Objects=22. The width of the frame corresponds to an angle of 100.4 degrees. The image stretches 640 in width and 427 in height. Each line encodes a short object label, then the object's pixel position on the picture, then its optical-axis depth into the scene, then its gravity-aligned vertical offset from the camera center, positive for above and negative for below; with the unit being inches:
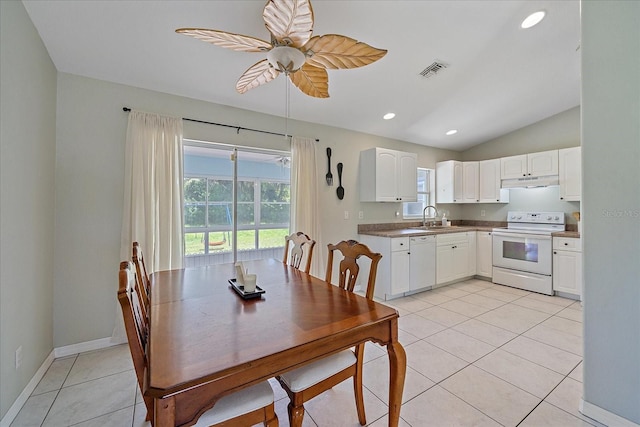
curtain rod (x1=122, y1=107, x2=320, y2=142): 100.1 +40.4
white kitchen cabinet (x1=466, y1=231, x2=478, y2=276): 181.3 -25.9
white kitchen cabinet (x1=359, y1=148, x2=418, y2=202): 156.3 +24.3
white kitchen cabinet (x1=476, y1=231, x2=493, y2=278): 178.7 -26.1
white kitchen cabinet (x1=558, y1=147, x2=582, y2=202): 150.4 +24.6
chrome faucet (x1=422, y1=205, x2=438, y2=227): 195.9 -0.5
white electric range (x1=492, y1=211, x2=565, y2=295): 152.3 -21.4
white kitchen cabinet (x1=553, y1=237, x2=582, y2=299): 140.9 -27.0
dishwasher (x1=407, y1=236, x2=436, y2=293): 152.0 -27.8
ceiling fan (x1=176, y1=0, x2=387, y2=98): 50.9 +38.0
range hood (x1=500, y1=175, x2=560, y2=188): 159.8 +21.6
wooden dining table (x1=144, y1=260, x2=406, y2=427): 32.9 -19.6
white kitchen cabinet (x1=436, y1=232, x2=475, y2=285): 165.0 -26.7
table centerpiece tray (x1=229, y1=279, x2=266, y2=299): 60.7 -18.1
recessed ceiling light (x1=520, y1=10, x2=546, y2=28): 89.2 +67.5
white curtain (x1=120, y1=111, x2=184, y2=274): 99.3 +9.3
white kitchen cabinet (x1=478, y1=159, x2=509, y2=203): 186.5 +22.8
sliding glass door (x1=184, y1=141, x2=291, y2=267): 118.6 +5.7
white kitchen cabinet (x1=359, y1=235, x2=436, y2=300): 145.0 -27.6
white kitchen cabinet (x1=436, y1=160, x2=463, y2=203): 196.5 +25.5
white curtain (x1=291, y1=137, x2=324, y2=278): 136.1 +11.2
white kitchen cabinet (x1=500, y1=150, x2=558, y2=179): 160.2 +32.3
